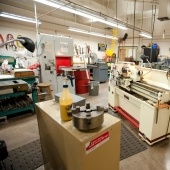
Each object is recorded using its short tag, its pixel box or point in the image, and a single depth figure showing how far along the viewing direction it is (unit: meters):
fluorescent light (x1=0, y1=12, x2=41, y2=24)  3.61
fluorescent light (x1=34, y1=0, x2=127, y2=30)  2.34
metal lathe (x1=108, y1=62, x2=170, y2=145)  1.90
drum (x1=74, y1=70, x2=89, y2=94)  4.50
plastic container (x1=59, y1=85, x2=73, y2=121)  0.89
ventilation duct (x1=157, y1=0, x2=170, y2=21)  3.63
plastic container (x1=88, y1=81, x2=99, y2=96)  4.45
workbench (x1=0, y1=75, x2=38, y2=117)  2.63
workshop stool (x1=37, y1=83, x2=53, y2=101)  3.67
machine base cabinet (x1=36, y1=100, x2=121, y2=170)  0.74
